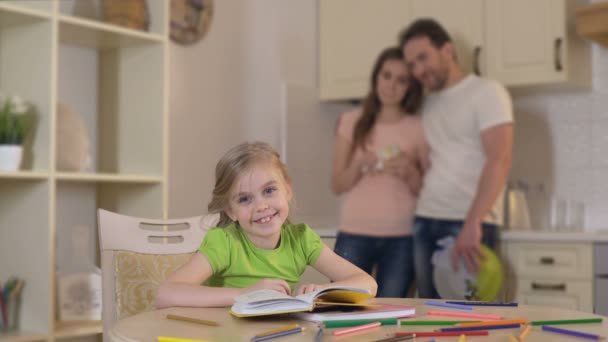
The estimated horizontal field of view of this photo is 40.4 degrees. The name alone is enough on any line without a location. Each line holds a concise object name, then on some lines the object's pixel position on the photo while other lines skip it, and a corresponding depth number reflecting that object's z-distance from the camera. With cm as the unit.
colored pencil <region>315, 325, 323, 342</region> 119
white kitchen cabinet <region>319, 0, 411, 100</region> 403
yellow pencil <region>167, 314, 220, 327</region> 132
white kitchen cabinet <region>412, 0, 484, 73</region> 374
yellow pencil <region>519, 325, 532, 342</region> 120
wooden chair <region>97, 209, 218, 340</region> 181
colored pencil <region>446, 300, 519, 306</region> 164
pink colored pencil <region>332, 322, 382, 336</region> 126
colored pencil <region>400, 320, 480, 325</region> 135
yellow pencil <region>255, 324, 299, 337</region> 122
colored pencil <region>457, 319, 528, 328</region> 132
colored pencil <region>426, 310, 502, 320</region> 142
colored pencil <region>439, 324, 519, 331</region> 131
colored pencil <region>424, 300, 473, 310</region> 156
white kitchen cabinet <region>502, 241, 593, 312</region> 325
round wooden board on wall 389
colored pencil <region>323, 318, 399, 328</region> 132
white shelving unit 290
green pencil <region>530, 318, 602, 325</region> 139
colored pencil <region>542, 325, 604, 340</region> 126
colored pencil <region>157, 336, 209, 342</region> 117
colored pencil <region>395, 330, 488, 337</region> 125
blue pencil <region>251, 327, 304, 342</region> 119
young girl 171
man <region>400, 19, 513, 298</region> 310
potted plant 284
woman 332
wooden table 123
